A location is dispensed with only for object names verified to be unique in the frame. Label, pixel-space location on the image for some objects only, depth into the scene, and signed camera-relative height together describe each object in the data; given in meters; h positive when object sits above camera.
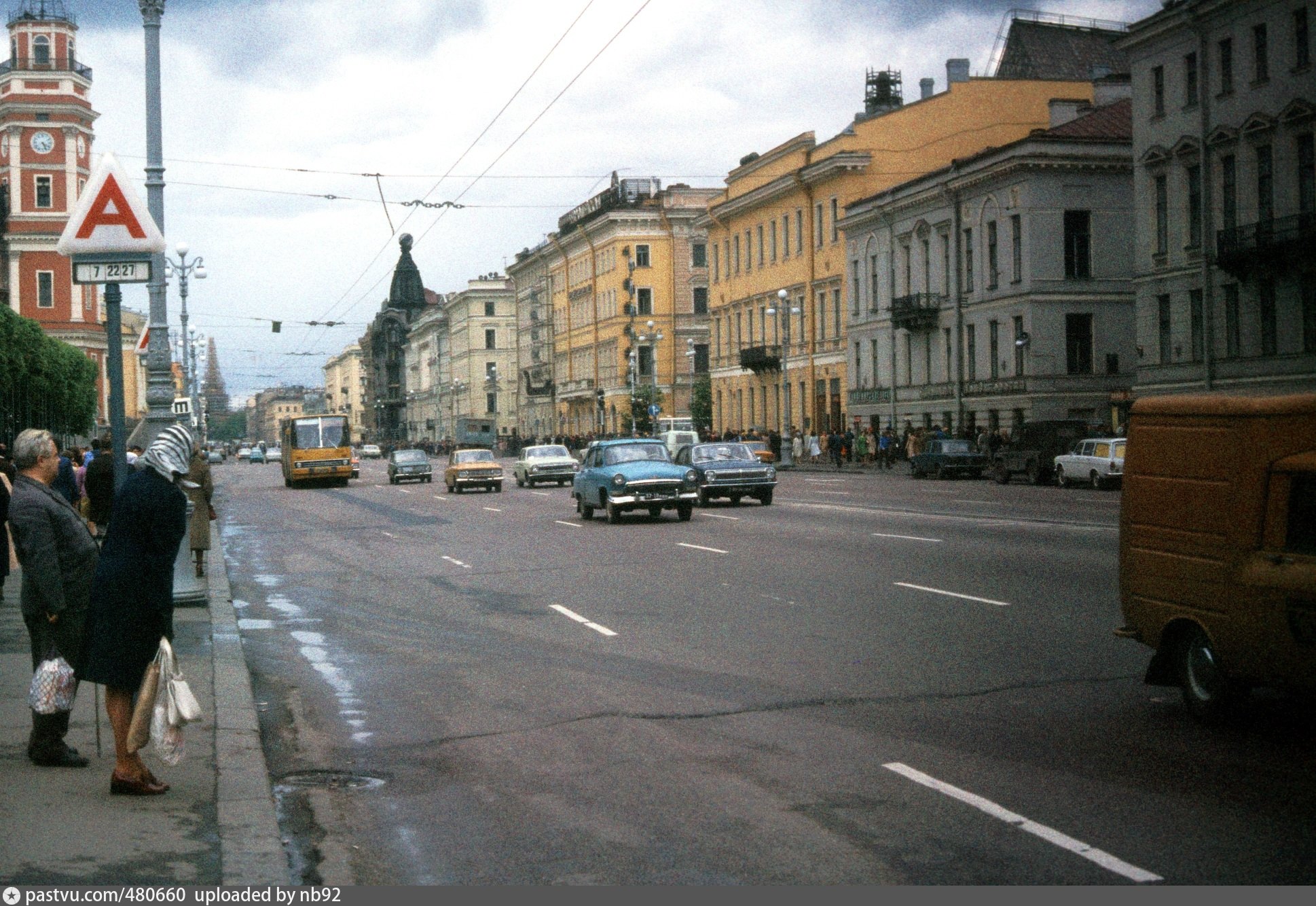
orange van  7.92 -0.68
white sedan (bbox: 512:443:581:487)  52.34 -0.96
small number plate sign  10.67 +1.25
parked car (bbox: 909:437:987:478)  51.12 -1.02
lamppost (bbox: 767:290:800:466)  73.44 +4.72
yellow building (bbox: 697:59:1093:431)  71.19 +10.93
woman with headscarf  7.14 -0.66
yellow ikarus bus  58.59 -0.27
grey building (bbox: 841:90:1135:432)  56.03 +5.64
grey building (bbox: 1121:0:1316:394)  42.31 +6.79
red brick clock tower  90.12 +17.56
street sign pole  10.49 +0.49
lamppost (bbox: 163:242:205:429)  55.75 +6.27
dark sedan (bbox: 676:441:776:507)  33.88 -0.85
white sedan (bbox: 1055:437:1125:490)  40.34 -1.03
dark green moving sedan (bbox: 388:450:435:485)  61.09 -1.00
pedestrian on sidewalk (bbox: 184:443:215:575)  18.70 -0.82
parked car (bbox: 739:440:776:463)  50.66 -0.57
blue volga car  28.92 -0.88
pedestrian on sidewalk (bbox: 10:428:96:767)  7.69 -0.59
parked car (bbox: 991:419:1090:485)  45.69 -0.63
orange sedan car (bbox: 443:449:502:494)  47.94 -1.02
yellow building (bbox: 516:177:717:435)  101.88 +10.02
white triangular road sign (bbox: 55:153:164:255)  10.56 +1.57
